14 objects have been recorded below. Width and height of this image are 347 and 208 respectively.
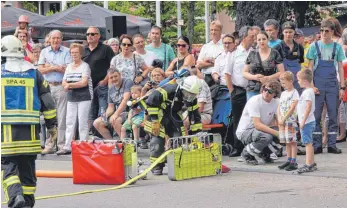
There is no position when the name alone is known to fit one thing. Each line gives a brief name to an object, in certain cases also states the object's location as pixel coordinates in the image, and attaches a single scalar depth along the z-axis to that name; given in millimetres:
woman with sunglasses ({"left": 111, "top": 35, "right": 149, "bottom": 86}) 15414
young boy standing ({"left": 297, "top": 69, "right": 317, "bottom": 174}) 12445
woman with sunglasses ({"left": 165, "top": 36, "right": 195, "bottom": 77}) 14898
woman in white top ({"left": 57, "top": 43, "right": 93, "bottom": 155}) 15438
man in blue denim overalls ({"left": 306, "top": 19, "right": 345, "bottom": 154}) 14281
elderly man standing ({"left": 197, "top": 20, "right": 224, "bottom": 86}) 15188
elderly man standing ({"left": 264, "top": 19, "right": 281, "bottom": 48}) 14477
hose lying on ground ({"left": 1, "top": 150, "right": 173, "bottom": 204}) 11149
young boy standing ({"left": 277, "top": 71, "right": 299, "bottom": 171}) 12742
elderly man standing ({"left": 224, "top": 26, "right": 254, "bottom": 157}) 14414
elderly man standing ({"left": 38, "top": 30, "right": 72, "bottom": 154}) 15844
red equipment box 12008
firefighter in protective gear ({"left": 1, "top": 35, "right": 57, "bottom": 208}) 9677
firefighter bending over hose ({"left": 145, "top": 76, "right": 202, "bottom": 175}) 12547
